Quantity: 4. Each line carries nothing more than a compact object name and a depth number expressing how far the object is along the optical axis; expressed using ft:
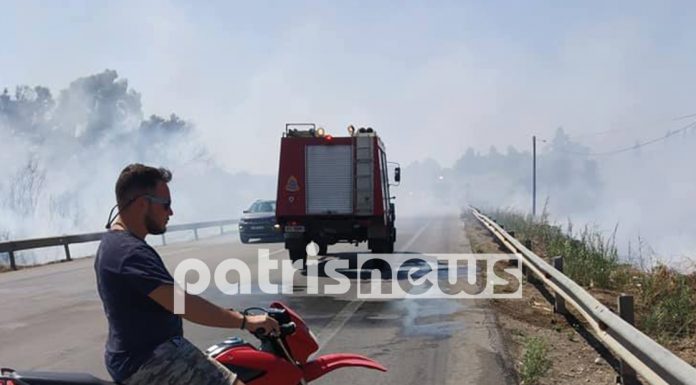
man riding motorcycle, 9.34
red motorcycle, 10.26
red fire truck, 50.80
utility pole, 204.85
